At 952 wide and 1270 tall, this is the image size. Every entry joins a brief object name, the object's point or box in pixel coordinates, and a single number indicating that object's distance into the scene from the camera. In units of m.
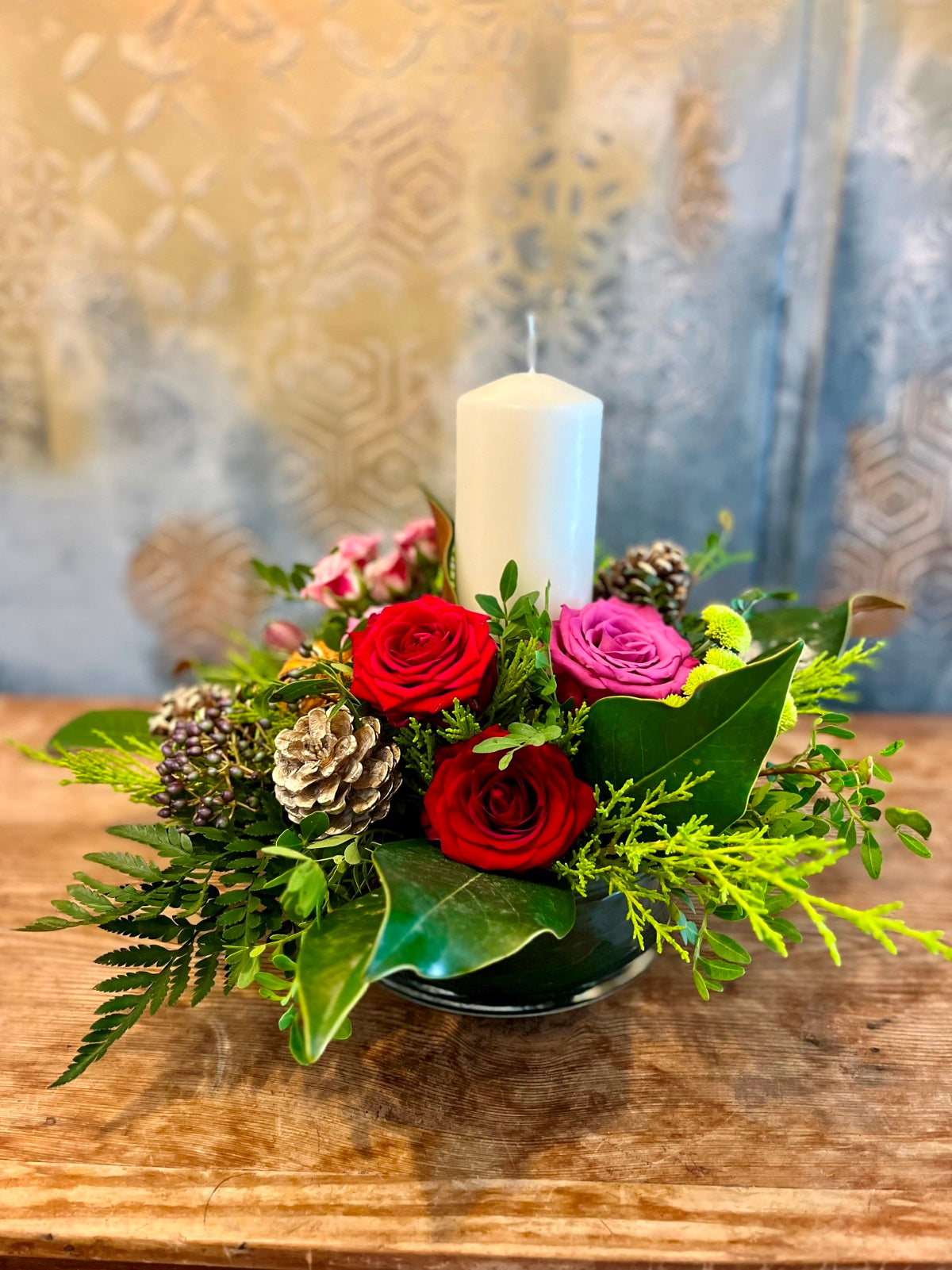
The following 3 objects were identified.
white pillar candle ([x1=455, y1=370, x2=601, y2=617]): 0.49
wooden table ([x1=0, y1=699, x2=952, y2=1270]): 0.39
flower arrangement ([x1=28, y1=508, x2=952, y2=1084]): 0.39
